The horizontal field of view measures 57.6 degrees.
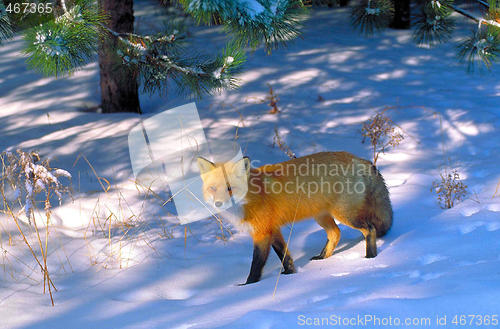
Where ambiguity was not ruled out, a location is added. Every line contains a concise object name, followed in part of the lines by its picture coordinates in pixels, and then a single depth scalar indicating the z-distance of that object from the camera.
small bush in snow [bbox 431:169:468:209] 3.87
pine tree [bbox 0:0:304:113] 3.06
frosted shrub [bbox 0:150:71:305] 2.94
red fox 3.14
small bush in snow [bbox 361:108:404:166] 5.24
